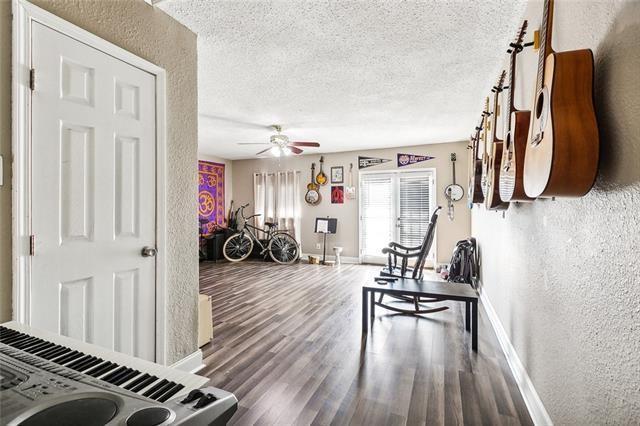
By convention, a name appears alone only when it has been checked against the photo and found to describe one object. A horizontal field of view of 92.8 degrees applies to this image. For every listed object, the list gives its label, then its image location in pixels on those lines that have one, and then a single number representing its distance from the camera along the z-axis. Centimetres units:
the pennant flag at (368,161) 622
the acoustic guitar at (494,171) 192
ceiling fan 447
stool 628
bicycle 650
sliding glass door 592
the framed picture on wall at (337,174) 654
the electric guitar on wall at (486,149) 239
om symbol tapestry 673
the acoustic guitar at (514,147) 141
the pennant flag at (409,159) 588
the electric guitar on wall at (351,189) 645
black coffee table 245
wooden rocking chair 315
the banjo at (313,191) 674
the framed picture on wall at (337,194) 655
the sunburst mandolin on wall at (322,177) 664
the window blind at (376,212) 620
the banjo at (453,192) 564
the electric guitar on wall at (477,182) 285
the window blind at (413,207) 590
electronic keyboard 51
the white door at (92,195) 135
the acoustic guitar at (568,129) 92
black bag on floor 418
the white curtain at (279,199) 689
